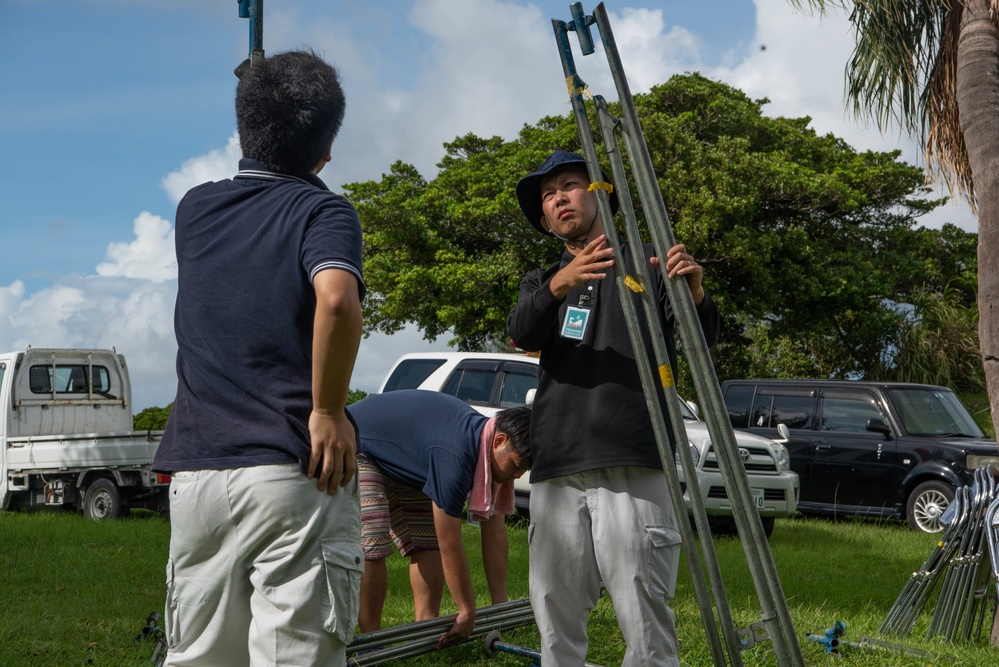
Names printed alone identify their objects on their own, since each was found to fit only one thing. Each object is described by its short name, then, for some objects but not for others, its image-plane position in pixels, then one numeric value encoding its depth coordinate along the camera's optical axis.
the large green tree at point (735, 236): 21.56
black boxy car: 12.27
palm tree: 5.90
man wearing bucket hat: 3.21
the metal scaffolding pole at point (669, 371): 2.71
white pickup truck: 12.62
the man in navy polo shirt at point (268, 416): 2.35
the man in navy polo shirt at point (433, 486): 4.28
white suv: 10.45
